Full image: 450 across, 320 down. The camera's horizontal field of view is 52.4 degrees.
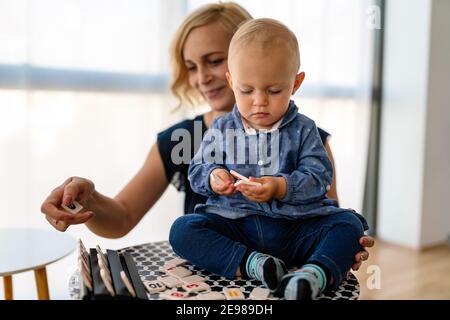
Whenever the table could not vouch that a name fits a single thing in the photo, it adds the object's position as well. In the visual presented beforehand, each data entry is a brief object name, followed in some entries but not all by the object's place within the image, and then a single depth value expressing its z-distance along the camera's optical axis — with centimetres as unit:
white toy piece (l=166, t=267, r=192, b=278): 70
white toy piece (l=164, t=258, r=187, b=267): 75
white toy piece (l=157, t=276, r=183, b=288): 66
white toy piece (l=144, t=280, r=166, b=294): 64
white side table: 81
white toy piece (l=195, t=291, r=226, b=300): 62
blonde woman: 95
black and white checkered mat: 65
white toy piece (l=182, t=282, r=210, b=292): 65
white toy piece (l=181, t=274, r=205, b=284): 68
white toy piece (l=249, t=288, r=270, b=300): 62
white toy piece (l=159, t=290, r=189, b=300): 62
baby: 62
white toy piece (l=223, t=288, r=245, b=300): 62
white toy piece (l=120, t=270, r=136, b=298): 57
